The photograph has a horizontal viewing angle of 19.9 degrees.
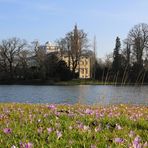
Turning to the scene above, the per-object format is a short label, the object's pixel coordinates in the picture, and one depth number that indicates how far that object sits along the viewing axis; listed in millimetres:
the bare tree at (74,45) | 97500
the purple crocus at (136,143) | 3766
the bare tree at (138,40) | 93500
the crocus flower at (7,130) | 4673
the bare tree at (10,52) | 113138
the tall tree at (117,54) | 86350
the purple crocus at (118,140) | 4070
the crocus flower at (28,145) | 3750
